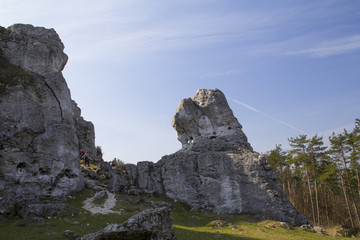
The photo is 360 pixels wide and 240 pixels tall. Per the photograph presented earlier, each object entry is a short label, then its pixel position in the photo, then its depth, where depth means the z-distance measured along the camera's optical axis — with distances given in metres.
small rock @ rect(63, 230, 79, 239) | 18.76
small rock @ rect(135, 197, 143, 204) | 33.85
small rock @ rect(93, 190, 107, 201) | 31.42
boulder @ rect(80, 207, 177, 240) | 12.93
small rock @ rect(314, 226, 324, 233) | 29.35
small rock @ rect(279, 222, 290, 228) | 29.20
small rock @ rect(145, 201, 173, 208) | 33.92
